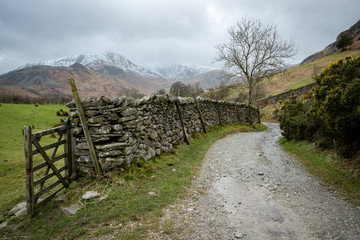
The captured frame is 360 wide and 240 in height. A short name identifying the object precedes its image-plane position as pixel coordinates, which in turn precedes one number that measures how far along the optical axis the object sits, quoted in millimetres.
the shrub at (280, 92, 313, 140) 10922
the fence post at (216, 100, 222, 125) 18906
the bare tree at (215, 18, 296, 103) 25641
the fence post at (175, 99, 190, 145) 11680
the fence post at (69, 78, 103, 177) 5902
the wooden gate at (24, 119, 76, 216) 4562
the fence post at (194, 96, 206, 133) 14891
